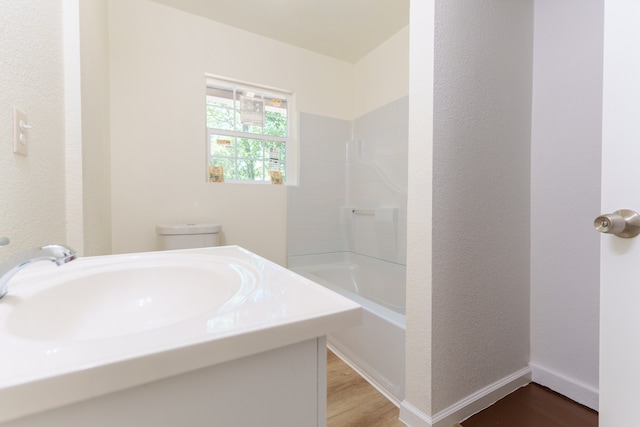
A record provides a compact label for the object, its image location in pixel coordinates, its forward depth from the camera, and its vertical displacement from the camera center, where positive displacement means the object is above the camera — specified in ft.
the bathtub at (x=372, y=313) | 4.50 -2.24
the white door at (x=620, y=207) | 2.07 +0.00
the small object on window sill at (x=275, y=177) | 8.34 +0.90
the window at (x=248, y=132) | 7.66 +2.19
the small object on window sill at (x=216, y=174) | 7.43 +0.89
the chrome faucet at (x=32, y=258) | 1.50 -0.31
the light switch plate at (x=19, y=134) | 2.27 +0.62
